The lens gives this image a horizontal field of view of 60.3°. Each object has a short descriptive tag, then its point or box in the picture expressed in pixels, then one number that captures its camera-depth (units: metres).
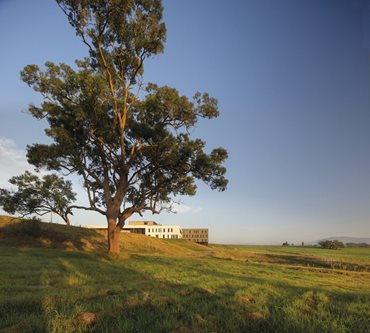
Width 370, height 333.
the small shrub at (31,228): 39.81
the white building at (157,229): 158.57
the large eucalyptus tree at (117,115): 27.23
